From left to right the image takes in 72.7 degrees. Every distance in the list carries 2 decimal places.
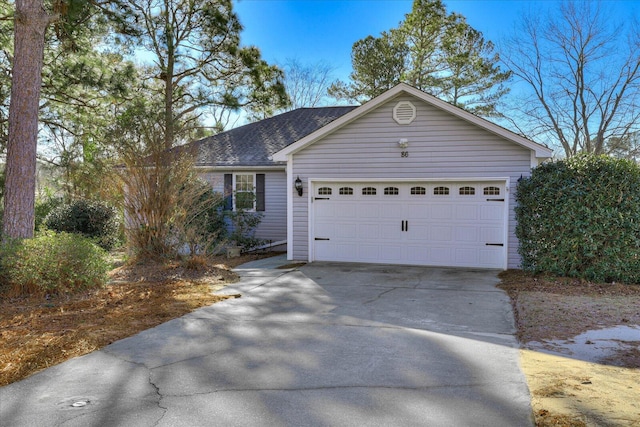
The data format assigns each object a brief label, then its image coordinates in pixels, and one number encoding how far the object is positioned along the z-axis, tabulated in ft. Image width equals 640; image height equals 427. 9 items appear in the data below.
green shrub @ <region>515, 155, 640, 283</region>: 24.52
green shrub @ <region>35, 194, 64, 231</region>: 51.37
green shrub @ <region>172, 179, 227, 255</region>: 29.78
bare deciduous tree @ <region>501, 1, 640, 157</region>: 52.56
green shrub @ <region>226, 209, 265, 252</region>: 43.37
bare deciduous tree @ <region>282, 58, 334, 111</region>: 86.79
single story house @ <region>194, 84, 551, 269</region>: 31.99
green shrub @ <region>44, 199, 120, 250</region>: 41.96
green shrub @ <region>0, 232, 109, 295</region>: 21.47
